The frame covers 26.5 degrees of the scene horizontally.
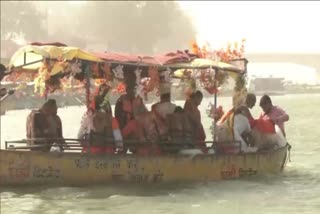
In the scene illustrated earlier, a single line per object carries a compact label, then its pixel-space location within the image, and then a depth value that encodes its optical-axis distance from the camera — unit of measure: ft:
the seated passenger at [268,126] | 49.96
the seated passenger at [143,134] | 45.85
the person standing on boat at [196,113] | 48.03
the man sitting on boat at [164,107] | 47.19
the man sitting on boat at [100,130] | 44.45
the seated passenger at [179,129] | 46.39
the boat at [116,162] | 42.86
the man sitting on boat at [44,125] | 44.68
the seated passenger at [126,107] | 47.32
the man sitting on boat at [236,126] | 48.06
